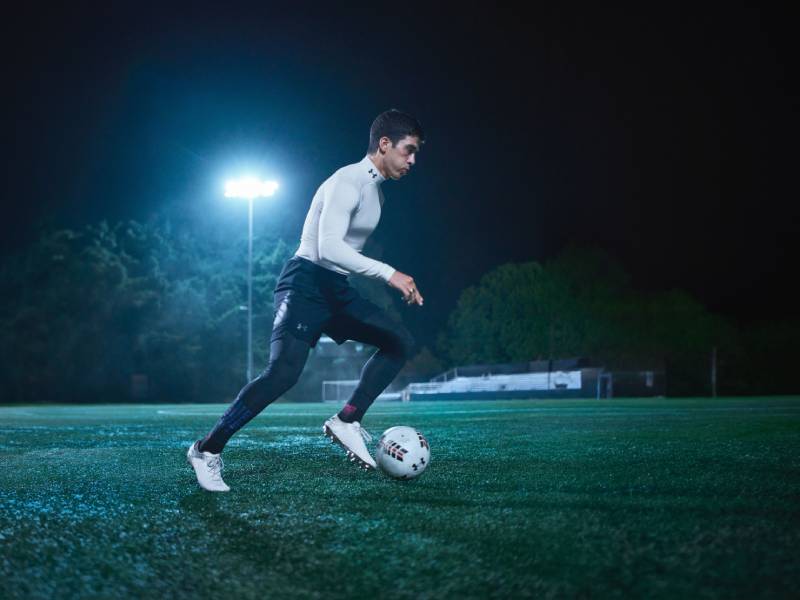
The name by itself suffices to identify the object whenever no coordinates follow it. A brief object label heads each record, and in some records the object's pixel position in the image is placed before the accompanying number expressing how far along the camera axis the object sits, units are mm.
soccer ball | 4375
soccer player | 4406
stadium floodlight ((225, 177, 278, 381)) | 35331
